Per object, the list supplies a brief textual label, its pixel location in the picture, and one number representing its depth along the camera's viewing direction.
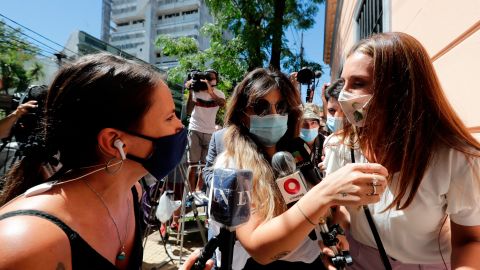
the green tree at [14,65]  16.98
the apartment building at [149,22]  65.31
